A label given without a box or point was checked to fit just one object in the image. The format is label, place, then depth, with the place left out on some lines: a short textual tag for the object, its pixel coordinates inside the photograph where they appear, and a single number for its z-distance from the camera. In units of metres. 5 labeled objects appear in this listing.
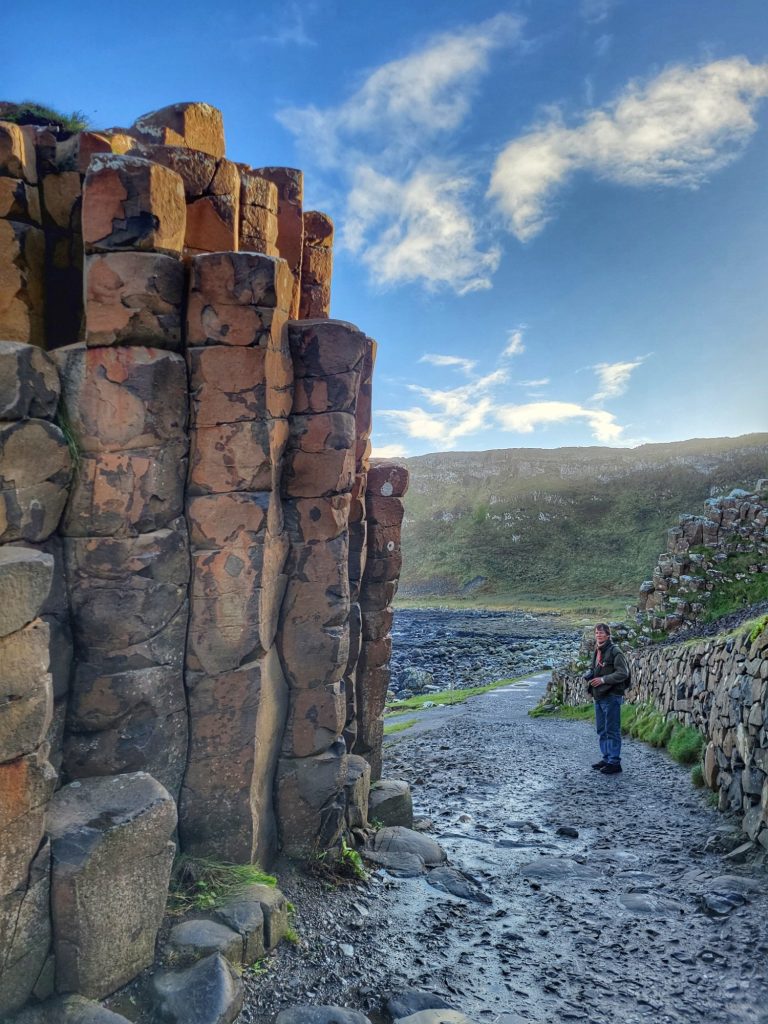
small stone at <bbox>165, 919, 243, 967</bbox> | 6.38
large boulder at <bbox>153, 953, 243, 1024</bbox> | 5.79
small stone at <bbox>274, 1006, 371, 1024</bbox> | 6.09
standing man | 14.91
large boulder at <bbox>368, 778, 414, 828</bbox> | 11.34
